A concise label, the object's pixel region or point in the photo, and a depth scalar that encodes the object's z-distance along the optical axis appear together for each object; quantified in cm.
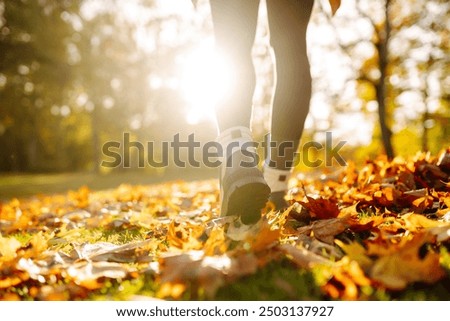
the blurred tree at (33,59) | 1355
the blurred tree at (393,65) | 1356
